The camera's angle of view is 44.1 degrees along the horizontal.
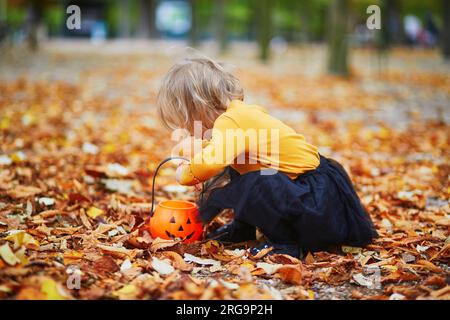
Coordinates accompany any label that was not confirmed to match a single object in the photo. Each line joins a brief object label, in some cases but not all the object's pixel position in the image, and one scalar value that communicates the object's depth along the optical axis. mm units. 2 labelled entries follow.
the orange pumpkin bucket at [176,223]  2826
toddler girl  2629
